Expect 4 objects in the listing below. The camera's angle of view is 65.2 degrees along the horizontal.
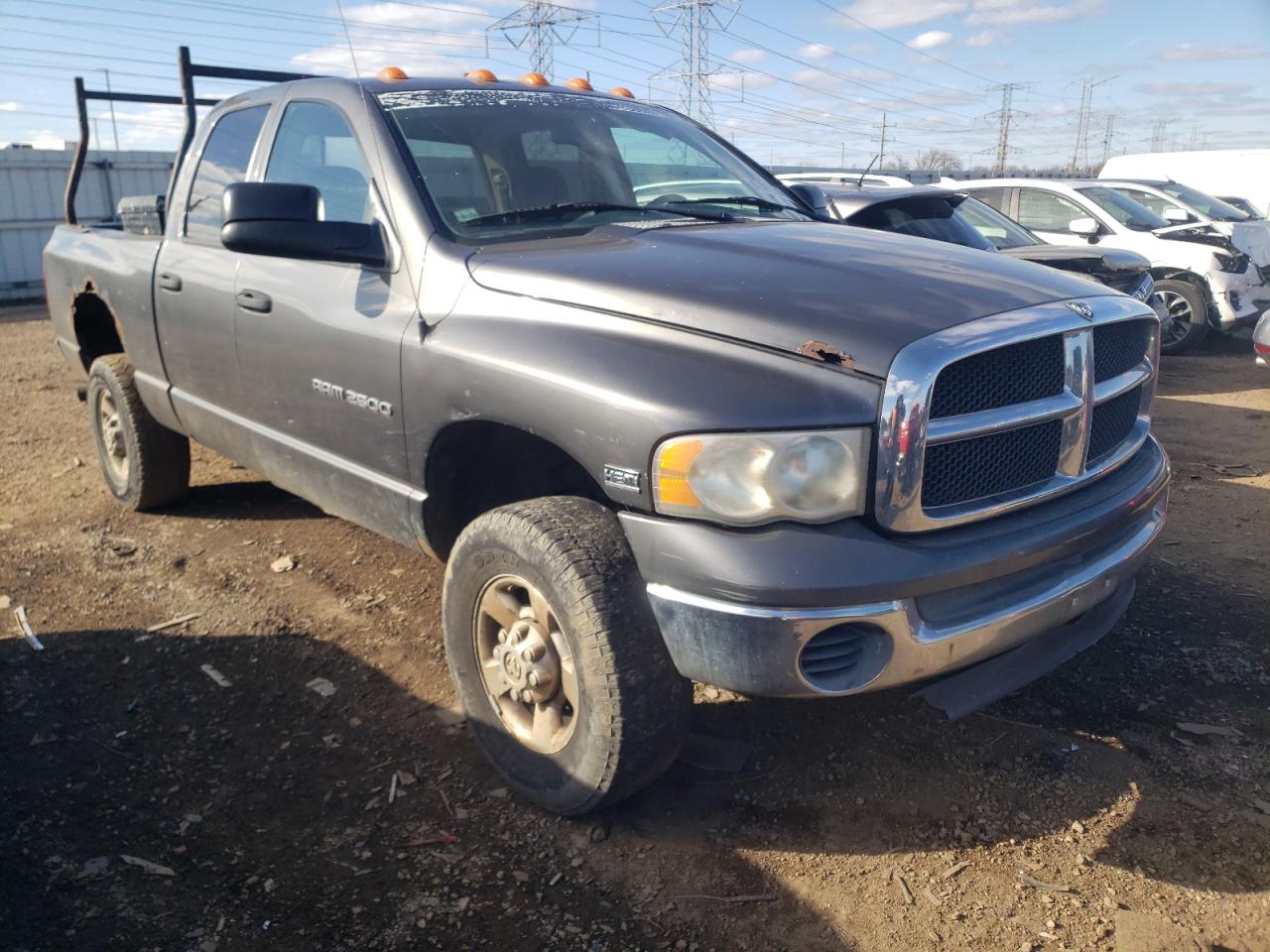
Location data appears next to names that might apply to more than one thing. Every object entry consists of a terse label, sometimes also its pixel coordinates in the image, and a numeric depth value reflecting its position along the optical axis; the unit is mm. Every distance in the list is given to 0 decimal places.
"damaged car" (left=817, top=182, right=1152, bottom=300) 6461
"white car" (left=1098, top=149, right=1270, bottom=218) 16688
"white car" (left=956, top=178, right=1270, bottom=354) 9969
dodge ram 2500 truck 2162
